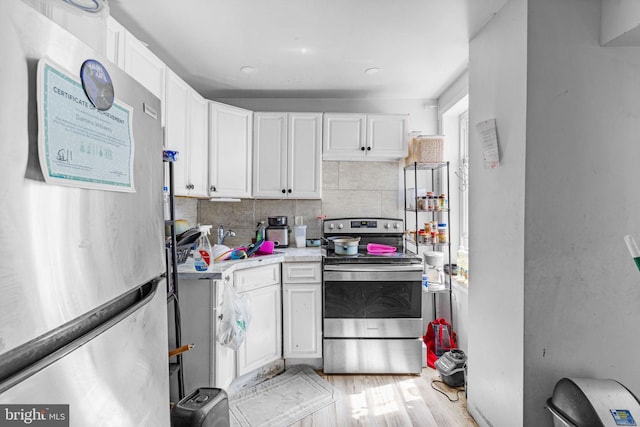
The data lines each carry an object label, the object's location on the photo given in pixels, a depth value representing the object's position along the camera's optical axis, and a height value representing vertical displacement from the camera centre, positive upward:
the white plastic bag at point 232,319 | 1.93 -0.69
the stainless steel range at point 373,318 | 2.44 -0.85
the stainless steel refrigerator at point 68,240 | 0.41 -0.05
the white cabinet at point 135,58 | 1.55 +0.84
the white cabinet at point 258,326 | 2.10 -0.87
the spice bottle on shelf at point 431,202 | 2.74 +0.07
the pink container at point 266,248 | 2.54 -0.31
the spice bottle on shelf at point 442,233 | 2.70 -0.20
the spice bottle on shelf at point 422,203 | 2.77 +0.07
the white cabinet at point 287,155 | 2.87 +0.51
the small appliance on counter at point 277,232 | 2.89 -0.20
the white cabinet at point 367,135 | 2.90 +0.71
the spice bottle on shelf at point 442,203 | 2.71 +0.06
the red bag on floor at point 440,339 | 2.68 -1.13
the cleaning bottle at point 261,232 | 2.75 -0.20
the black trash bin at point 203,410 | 1.28 -0.86
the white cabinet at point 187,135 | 2.10 +0.56
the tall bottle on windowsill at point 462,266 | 2.60 -0.47
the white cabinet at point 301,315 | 2.48 -0.84
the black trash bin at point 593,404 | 1.19 -0.78
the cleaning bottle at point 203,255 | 1.95 -0.28
